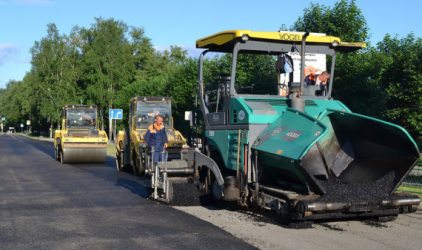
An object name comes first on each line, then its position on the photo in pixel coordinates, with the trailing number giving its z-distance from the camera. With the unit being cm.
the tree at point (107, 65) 5634
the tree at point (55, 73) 6144
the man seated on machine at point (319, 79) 898
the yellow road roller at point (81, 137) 2096
